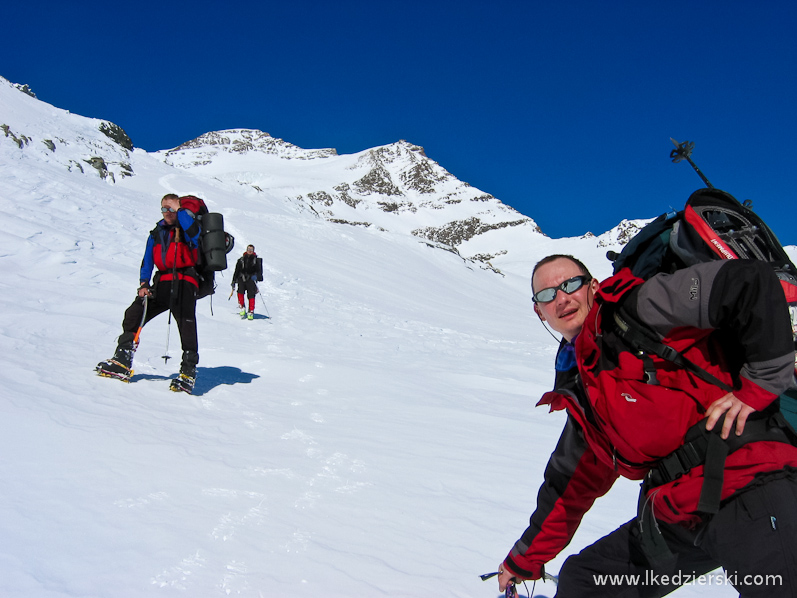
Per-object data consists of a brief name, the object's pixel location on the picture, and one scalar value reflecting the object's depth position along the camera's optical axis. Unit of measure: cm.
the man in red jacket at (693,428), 129
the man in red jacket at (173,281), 469
